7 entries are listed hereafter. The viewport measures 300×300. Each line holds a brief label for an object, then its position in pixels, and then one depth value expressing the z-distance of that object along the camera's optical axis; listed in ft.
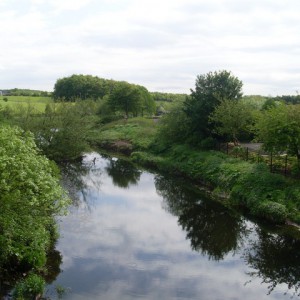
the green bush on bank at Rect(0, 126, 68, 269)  50.60
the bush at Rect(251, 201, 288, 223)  89.86
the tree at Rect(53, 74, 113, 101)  442.50
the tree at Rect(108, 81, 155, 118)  285.64
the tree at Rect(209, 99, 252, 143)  140.15
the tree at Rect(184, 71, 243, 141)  155.84
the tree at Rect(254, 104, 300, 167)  100.48
